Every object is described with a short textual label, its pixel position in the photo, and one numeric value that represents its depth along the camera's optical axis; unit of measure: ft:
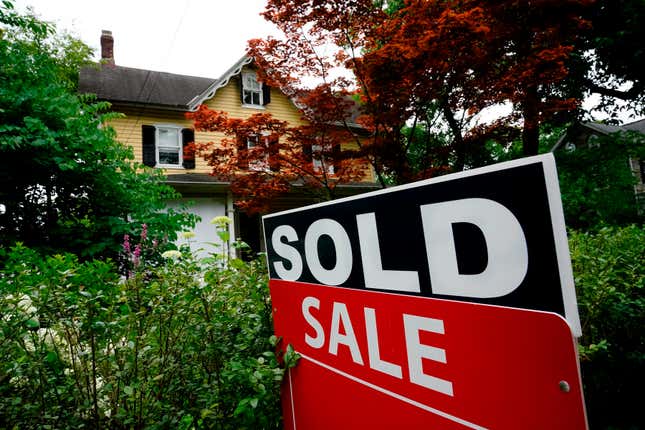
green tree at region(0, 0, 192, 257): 15.12
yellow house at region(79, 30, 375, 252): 41.04
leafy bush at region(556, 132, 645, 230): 28.71
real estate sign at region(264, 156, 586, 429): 2.43
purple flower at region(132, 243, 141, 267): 6.66
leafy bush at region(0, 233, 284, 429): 4.91
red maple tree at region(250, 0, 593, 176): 16.71
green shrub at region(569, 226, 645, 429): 7.23
